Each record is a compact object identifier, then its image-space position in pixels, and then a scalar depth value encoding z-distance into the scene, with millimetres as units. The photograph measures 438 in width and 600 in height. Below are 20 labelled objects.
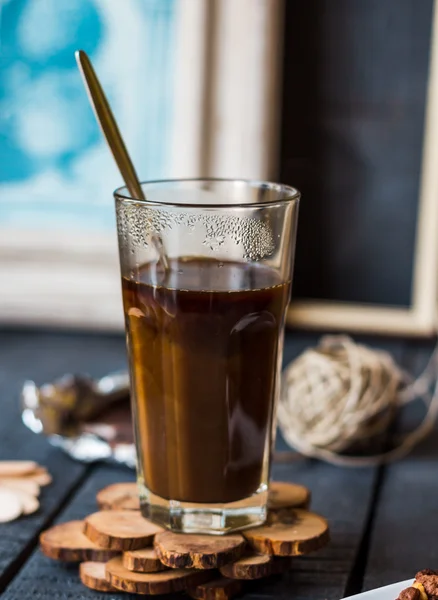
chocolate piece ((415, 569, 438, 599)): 666
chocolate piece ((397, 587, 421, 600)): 659
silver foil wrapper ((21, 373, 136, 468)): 847
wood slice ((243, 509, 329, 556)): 706
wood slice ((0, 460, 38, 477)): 828
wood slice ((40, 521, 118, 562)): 713
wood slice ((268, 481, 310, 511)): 745
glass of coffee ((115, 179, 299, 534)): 689
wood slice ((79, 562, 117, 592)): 702
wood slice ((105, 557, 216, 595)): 690
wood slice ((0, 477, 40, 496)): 808
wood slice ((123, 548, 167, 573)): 697
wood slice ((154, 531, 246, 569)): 690
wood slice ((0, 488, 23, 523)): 777
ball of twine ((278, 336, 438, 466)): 862
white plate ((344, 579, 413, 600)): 661
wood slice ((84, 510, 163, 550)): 705
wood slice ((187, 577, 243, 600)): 696
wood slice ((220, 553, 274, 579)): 696
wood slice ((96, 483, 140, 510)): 743
